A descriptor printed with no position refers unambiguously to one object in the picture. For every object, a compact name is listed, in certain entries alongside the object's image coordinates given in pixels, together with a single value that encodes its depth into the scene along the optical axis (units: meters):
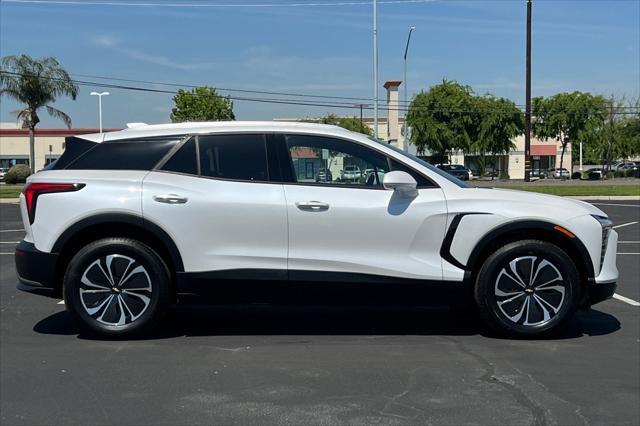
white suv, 5.00
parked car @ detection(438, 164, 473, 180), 47.12
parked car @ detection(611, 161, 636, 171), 66.12
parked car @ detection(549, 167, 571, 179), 58.56
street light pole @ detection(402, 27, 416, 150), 35.63
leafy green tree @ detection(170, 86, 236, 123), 50.66
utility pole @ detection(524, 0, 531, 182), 35.41
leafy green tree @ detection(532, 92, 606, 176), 54.91
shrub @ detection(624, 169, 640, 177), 57.22
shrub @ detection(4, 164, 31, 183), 46.28
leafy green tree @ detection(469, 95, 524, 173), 50.44
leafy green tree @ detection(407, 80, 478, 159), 50.66
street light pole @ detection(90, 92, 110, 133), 46.29
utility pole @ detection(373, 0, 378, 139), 29.17
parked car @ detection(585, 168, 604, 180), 54.96
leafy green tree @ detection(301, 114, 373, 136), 58.27
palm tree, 43.00
